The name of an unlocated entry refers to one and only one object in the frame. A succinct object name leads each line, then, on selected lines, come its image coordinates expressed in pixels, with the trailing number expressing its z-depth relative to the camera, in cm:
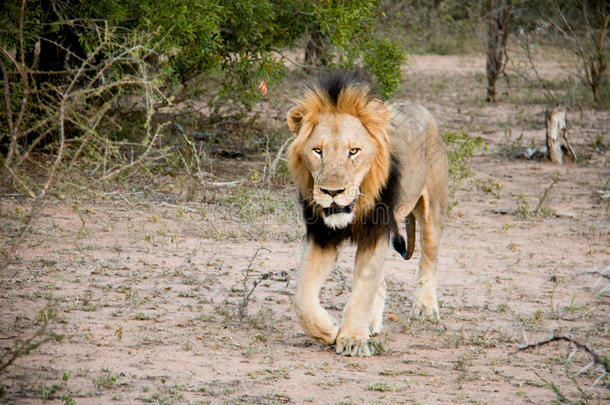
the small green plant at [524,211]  1458
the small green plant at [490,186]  1628
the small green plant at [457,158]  1508
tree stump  1834
